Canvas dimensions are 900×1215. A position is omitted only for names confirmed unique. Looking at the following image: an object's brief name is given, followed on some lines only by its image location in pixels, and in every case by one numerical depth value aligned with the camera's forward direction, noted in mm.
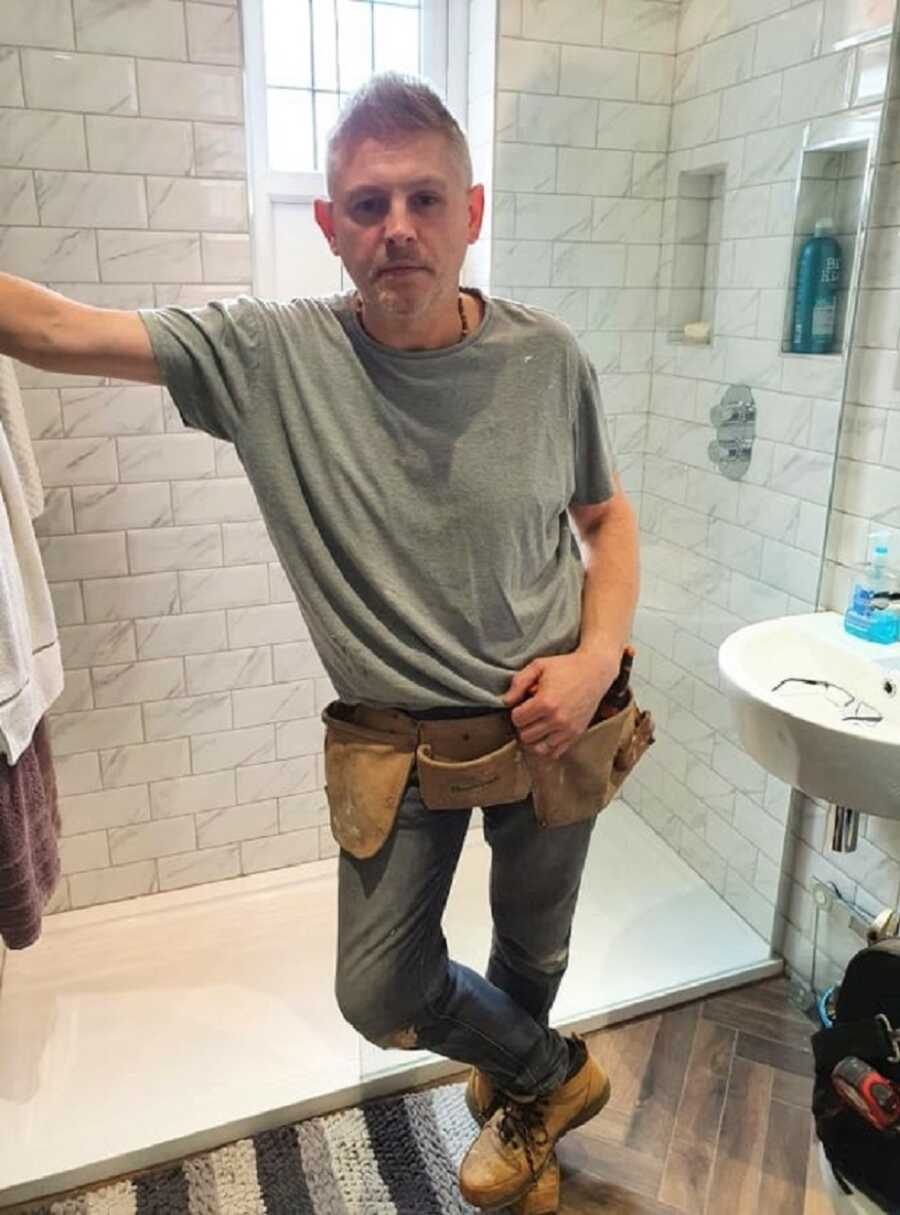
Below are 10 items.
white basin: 1354
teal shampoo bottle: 1787
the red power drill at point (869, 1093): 1265
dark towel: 1294
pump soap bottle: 1670
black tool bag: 1288
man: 1071
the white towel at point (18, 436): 1364
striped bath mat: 1483
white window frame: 1975
